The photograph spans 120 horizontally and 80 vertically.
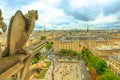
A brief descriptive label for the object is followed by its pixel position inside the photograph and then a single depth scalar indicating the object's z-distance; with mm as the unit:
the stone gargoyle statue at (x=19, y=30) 1860
